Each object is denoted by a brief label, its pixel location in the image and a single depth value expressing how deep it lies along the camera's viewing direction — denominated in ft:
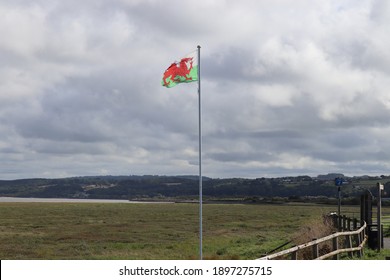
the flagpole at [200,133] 71.86
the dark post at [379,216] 71.40
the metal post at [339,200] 90.83
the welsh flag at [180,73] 71.92
